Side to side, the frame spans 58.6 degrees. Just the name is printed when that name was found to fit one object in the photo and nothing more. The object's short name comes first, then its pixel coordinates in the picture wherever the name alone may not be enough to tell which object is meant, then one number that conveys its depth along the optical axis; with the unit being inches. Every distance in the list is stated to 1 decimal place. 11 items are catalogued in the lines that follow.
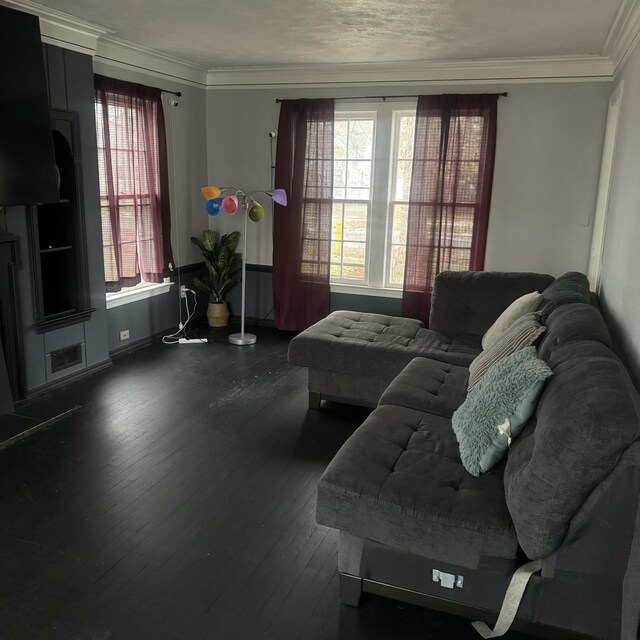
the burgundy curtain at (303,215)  207.8
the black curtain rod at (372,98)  200.1
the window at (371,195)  203.8
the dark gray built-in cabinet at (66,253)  152.3
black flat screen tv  133.8
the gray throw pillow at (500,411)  79.7
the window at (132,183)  178.5
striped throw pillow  104.0
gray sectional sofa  63.4
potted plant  223.6
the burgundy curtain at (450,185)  189.3
